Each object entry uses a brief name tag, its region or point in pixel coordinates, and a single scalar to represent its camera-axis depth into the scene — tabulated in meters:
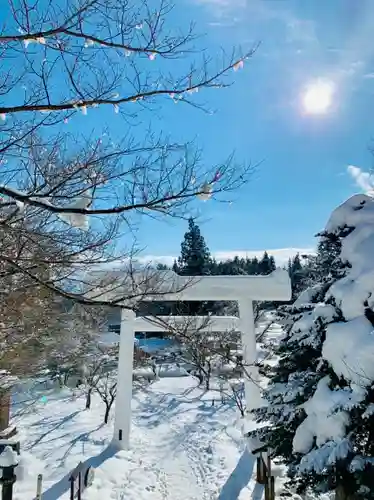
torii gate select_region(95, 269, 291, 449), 7.24
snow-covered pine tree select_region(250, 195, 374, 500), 2.76
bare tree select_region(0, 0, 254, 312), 2.43
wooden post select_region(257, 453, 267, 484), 5.66
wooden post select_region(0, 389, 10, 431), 5.79
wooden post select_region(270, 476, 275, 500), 4.90
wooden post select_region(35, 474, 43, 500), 4.57
